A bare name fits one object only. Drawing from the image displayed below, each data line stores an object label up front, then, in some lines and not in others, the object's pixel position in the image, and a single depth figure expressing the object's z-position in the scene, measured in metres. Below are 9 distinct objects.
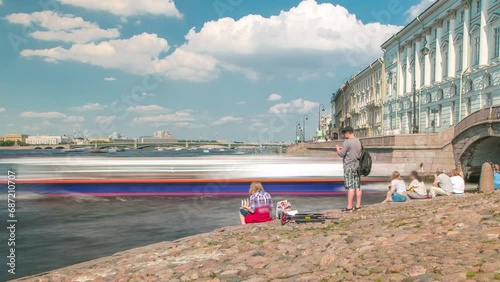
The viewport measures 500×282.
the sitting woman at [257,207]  10.68
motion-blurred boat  23.02
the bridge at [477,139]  26.02
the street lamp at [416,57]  33.72
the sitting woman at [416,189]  14.59
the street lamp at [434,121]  47.14
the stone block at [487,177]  15.57
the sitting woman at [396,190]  14.13
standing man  10.14
